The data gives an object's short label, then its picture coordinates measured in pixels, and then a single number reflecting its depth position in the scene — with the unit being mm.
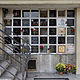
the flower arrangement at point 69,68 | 5632
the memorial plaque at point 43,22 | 5930
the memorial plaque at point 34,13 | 5863
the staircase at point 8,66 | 3967
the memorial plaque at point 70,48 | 5906
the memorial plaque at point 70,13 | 5917
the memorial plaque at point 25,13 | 5869
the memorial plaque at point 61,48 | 5914
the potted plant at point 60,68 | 5523
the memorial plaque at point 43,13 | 5918
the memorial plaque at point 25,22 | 5890
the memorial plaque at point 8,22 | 5873
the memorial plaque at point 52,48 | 5959
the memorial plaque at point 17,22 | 5906
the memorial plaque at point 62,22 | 5914
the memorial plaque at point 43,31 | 5969
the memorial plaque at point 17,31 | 5922
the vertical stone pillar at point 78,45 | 5574
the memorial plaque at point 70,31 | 5946
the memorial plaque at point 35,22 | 5895
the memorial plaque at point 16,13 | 5875
